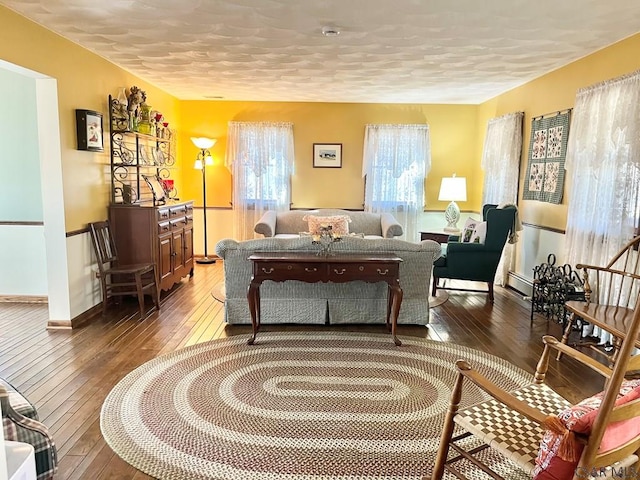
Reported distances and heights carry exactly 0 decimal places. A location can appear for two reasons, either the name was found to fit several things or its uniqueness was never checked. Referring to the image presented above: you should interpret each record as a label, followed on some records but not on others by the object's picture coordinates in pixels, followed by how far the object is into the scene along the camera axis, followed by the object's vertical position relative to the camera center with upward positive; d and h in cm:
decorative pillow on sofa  603 -56
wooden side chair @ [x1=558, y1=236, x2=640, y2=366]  275 -81
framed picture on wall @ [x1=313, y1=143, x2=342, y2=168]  704 +40
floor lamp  672 +26
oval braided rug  212 -131
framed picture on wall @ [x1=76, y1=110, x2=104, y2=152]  398 +41
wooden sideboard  454 -58
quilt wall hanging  444 +29
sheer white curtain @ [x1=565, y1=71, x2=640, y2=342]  340 +14
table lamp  631 -14
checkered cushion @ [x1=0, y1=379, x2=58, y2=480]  157 -92
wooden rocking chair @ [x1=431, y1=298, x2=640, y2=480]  124 -78
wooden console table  347 -69
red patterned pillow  129 -75
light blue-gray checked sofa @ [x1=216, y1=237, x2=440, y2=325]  382 -98
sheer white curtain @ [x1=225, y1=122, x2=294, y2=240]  693 +17
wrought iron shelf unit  464 +14
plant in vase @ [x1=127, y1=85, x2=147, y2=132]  476 +75
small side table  586 -69
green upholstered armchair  473 -75
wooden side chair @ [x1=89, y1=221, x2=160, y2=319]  422 -94
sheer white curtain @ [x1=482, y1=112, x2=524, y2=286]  539 +26
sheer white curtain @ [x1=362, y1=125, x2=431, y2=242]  692 +19
